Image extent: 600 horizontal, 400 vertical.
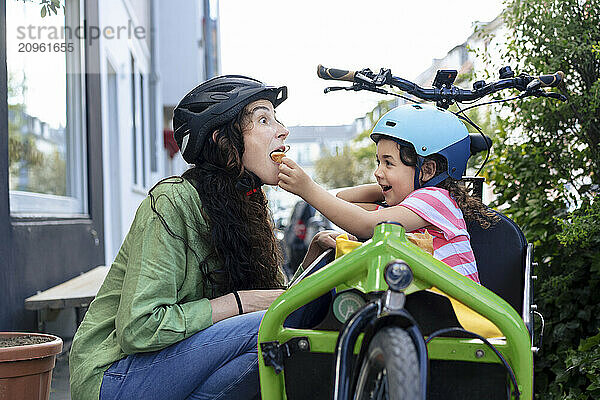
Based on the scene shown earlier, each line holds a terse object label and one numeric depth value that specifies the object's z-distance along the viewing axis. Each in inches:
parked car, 487.8
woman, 94.0
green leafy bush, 153.1
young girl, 100.0
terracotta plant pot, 105.1
